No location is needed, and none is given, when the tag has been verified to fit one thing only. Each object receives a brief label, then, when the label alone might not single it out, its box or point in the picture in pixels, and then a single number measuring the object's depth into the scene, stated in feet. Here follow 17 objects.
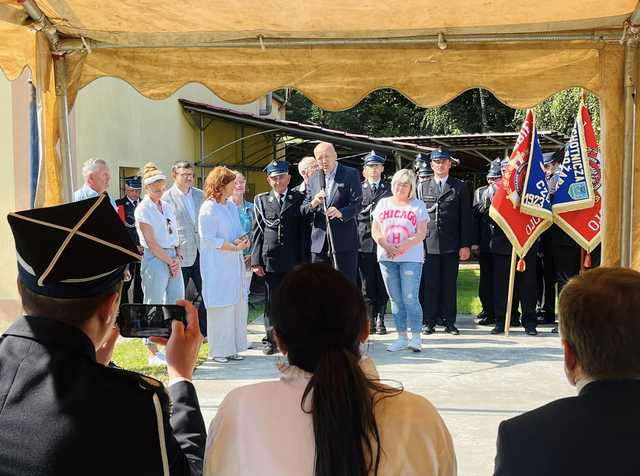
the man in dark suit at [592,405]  5.68
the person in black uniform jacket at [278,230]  26.86
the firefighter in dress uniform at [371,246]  31.50
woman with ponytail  5.81
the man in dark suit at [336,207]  26.86
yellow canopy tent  13.92
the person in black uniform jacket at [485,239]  32.30
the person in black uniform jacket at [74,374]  5.15
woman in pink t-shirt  27.20
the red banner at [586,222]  27.48
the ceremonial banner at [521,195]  26.40
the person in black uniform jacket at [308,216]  27.40
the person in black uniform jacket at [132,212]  30.45
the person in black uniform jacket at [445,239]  31.14
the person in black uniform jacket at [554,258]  32.27
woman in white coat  25.02
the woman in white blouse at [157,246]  24.64
